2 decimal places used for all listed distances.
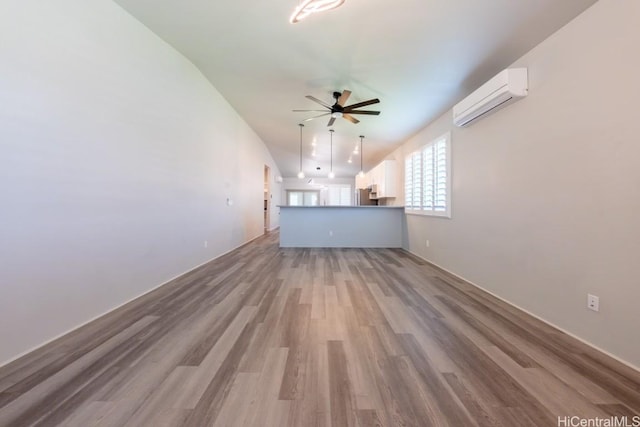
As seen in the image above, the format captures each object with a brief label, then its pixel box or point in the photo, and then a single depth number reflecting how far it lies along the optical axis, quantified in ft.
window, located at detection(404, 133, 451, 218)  13.64
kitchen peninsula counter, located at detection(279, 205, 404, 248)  20.85
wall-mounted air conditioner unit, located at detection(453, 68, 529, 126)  8.21
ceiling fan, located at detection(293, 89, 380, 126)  11.85
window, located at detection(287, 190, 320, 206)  44.11
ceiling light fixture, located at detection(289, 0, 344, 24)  5.41
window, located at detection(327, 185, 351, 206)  43.50
